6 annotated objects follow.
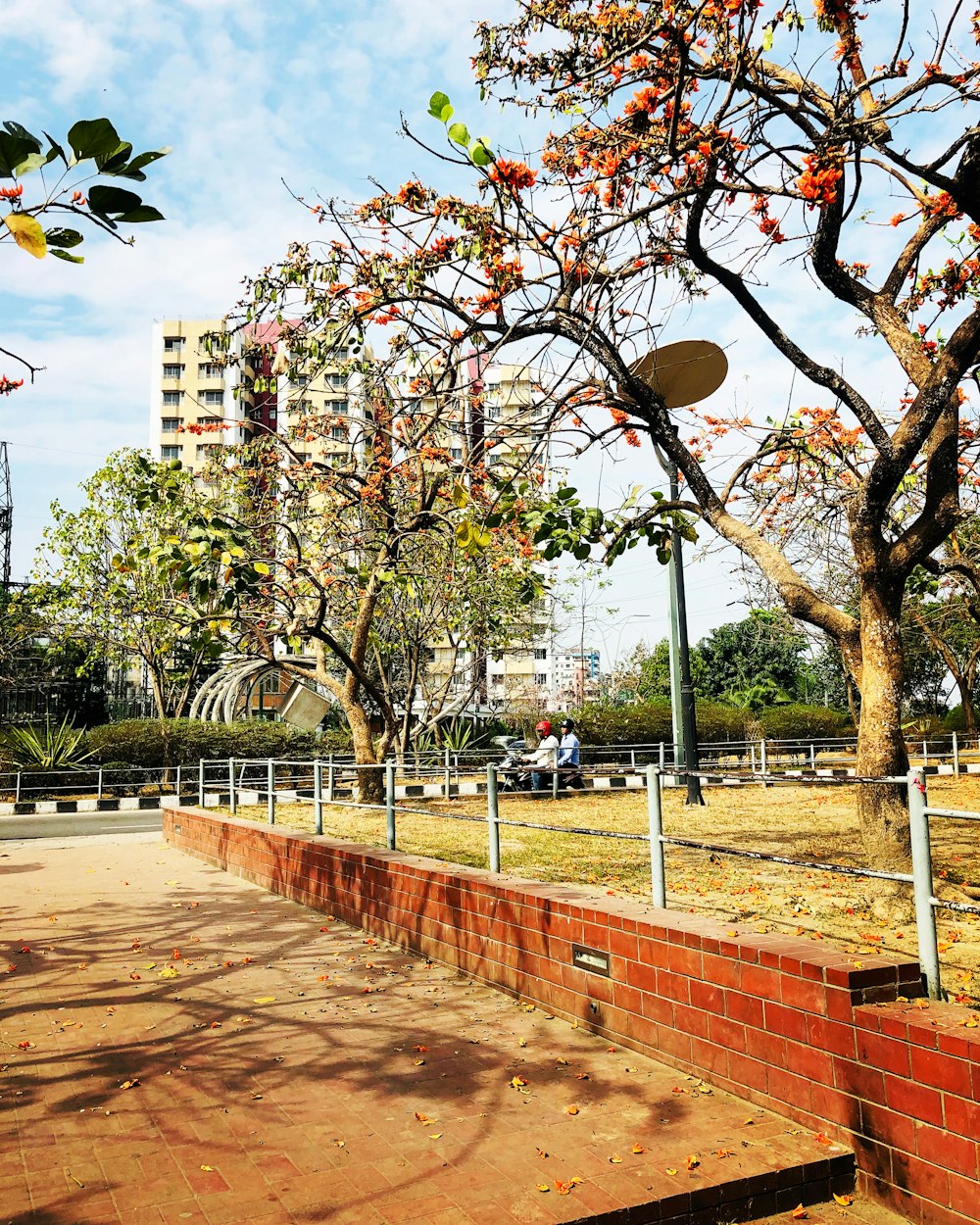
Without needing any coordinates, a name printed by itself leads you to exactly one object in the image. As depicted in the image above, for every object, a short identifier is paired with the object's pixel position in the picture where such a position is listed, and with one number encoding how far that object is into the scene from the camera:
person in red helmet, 16.12
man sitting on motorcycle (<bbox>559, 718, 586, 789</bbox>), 16.16
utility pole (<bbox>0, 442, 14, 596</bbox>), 40.34
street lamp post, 15.32
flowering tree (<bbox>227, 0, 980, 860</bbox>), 6.91
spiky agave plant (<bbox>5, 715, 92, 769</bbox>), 22.56
